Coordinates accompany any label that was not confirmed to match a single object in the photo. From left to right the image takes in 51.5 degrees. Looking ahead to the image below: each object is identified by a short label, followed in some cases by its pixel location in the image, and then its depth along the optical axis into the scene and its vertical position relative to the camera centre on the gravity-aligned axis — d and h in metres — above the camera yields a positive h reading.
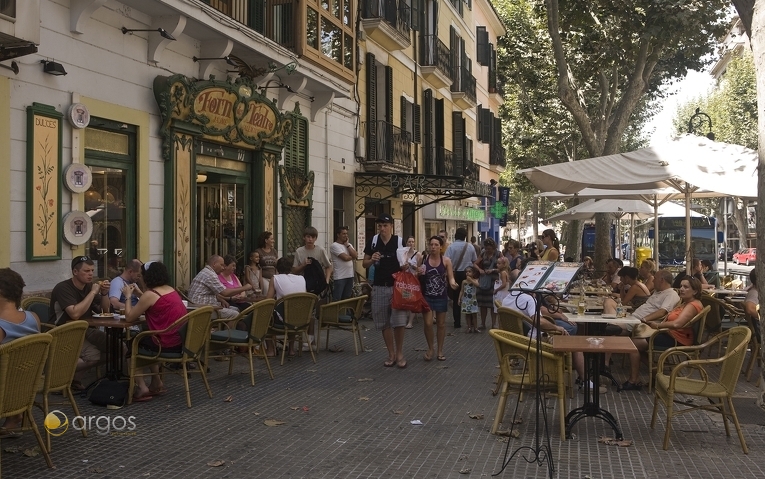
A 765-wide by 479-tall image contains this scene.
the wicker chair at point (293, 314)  9.78 -0.99
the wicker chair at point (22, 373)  4.95 -0.89
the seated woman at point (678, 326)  8.31 -0.97
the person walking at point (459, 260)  14.71 -0.47
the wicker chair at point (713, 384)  6.21 -1.24
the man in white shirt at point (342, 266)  13.04 -0.52
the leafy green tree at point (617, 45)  17.20 +4.61
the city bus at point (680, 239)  36.97 -0.23
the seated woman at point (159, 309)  7.39 -0.69
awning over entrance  18.34 +1.21
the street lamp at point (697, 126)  37.86 +5.72
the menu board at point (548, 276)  5.58 -0.30
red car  53.40 -1.49
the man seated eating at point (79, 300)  7.27 -0.60
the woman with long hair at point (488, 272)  13.76 -0.65
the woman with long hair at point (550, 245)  13.08 -0.19
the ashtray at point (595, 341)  6.52 -0.90
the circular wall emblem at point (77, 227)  8.98 +0.10
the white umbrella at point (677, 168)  9.12 +0.80
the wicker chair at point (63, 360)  5.66 -0.91
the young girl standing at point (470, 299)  13.78 -1.13
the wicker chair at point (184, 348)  7.31 -1.06
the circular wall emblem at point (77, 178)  8.97 +0.67
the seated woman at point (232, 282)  10.31 -0.61
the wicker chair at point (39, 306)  8.00 -0.72
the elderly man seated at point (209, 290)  9.79 -0.68
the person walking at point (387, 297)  9.87 -0.78
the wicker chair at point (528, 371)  6.41 -1.12
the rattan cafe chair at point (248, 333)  8.51 -1.07
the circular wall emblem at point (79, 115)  8.99 +1.38
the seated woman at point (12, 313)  5.70 -0.57
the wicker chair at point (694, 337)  8.19 -1.10
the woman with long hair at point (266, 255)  11.75 -0.31
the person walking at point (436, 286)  10.30 -0.66
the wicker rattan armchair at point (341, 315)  10.77 -1.09
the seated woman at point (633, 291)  10.44 -0.75
